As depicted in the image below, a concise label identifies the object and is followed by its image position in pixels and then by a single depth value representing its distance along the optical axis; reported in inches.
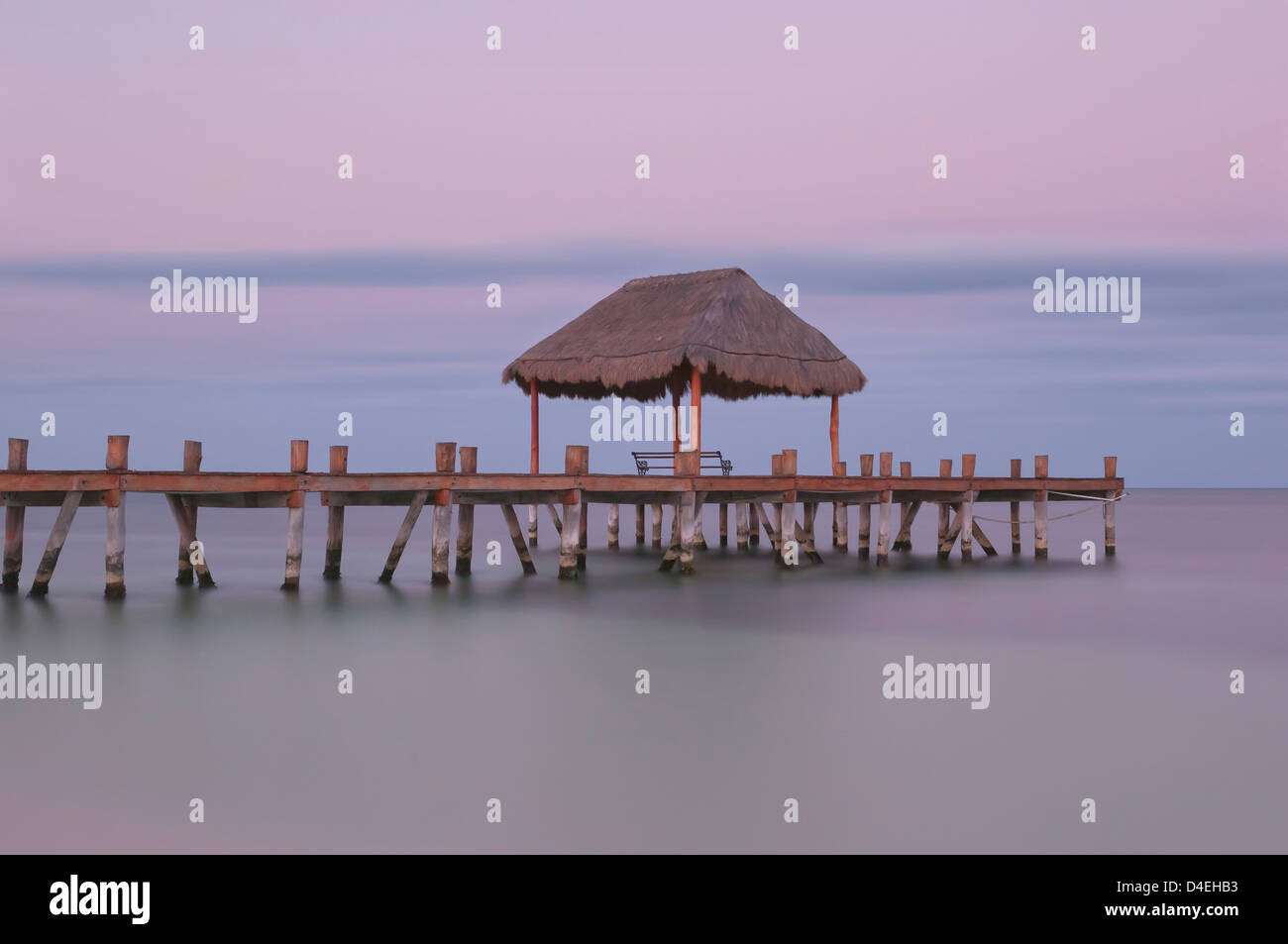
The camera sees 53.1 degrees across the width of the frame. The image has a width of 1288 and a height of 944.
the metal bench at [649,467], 908.0
